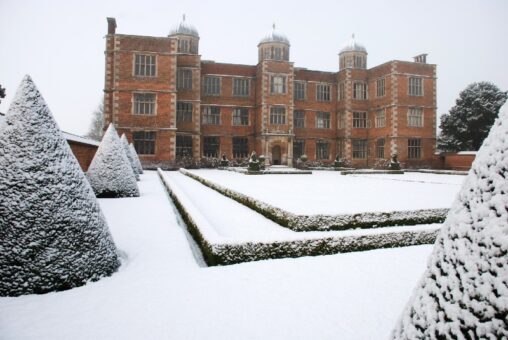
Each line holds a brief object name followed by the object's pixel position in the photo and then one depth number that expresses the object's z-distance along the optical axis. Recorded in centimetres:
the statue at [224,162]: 2798
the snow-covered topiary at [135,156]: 1782
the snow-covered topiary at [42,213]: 352
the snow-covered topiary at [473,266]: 117
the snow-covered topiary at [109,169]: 986
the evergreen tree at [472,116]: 2994
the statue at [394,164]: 2316
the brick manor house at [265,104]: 2503
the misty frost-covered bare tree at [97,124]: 6323
